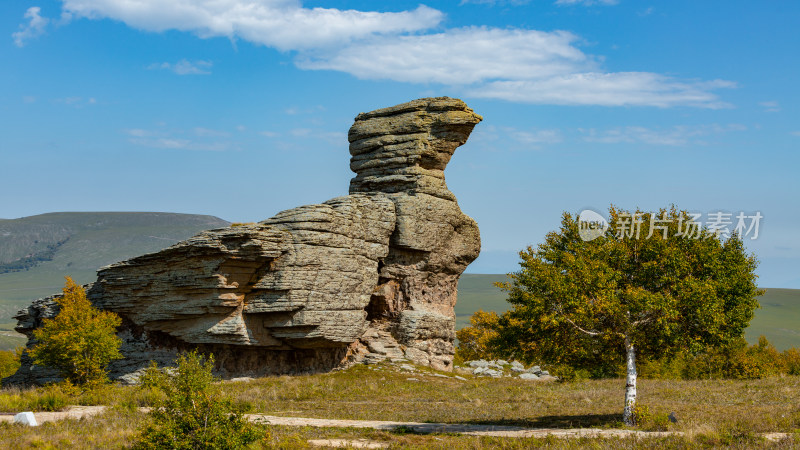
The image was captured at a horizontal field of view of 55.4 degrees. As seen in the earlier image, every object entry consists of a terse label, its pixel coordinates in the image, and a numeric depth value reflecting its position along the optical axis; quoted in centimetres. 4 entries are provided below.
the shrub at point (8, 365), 8437
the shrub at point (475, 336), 7294
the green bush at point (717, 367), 5712
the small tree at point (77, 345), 4175
